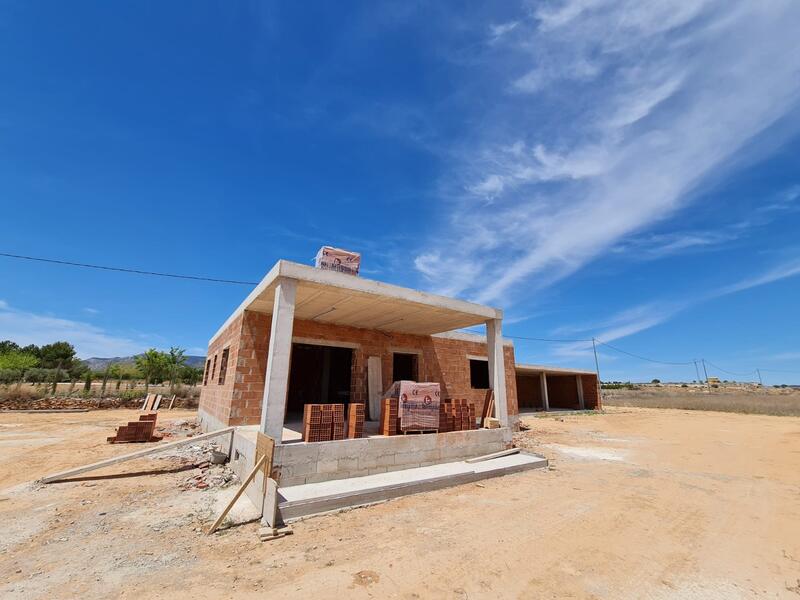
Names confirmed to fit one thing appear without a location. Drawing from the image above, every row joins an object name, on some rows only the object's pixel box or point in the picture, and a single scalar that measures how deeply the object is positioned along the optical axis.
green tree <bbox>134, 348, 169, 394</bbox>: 36.66
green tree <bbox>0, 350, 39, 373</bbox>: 32.14
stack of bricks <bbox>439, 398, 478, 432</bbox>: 7.92
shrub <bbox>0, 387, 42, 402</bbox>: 20.55
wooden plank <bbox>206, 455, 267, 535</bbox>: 4.43
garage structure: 25.42
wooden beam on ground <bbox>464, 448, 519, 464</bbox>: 7.68
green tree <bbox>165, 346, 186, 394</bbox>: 37.67
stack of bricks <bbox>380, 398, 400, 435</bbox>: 6.99
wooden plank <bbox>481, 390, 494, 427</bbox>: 9.15
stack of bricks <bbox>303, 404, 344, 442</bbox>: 5.95
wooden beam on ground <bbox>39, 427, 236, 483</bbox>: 6.31
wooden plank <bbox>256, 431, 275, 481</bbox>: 5.09
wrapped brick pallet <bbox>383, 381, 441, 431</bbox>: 7.16
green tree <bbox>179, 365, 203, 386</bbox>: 39.73
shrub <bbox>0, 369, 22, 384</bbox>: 25.75
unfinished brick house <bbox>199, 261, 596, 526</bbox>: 5.76
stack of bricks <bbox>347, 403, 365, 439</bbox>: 6.43
